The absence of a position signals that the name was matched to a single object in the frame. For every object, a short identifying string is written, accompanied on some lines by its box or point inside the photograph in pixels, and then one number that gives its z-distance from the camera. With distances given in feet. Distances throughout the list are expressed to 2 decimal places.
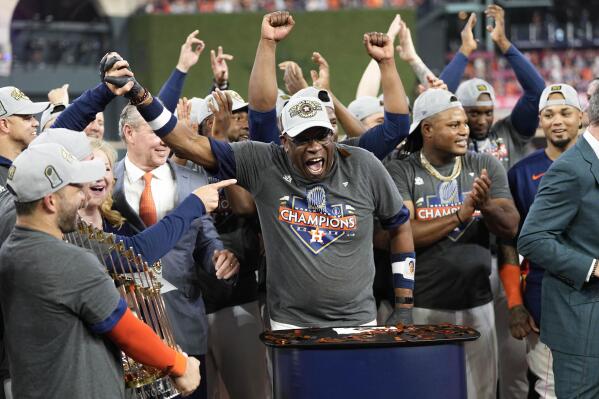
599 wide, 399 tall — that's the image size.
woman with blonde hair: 22.08
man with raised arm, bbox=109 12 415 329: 24.16
